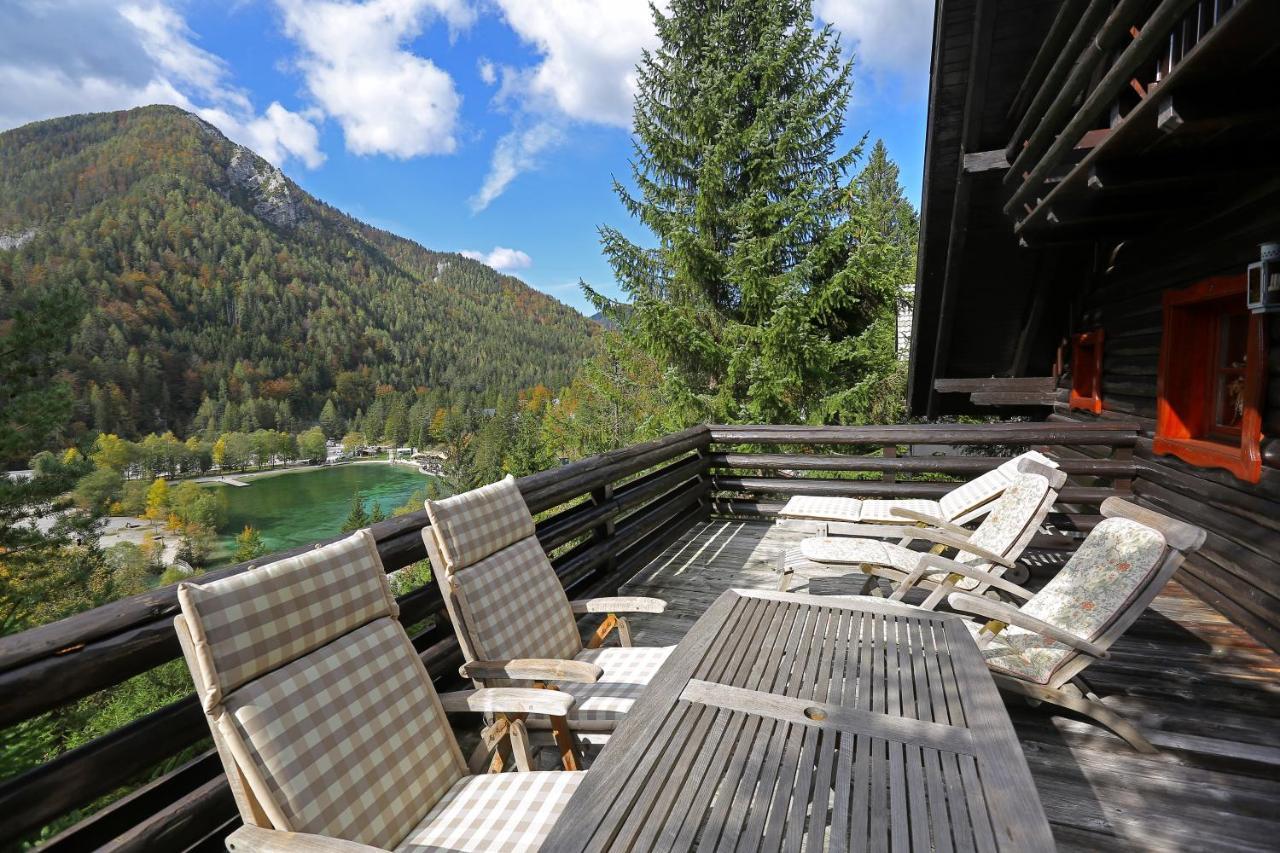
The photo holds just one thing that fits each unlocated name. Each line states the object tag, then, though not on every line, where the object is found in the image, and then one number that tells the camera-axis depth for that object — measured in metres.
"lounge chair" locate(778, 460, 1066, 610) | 3.32
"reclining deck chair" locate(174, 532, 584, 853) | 1.42
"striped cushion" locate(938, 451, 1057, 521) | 4.08
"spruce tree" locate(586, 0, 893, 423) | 10.45
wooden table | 1.21
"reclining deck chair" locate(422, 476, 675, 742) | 2.13
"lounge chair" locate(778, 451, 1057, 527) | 4.13
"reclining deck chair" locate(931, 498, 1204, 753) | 2.24
